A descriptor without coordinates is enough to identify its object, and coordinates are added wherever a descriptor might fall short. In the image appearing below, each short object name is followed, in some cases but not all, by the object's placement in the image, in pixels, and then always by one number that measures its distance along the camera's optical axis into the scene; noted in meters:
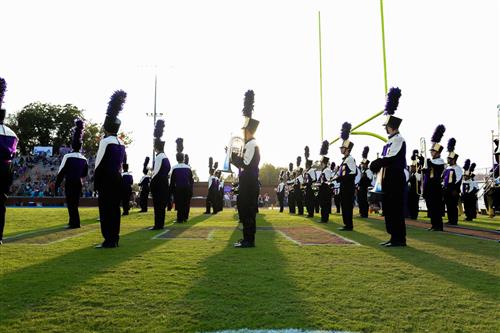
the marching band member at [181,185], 15.94
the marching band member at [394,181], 8.66
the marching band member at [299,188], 22.11
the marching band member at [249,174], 8.50
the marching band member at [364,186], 19.55
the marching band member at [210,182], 23.26
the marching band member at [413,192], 18.83
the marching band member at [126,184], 19.80
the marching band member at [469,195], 18.94
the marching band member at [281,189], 28.75
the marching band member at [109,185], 8.04
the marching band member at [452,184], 15.48
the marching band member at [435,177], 13.29
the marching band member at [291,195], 24.45
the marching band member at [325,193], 15.47
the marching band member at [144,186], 23.09
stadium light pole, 51.63
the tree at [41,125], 72.94
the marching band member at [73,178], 12.00
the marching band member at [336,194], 19.86
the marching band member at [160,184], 12.05
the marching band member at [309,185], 19.42
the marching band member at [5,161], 8.45
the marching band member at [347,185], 12.09
